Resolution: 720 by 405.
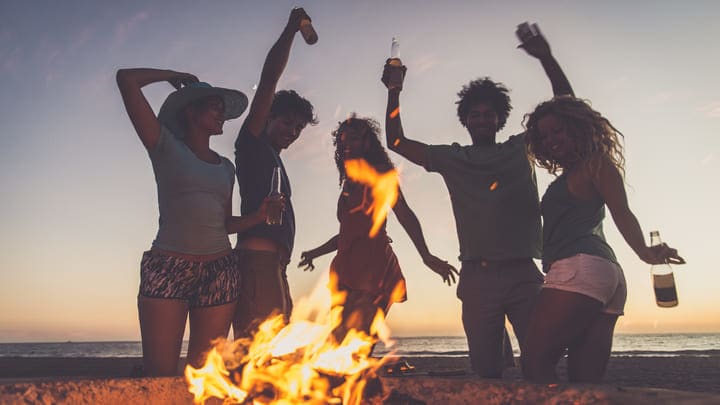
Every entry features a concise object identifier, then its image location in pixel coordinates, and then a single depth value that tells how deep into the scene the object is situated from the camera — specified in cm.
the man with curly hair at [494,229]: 367
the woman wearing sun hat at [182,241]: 305
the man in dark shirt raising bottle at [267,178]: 351
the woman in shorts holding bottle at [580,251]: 276
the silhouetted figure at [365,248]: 397
